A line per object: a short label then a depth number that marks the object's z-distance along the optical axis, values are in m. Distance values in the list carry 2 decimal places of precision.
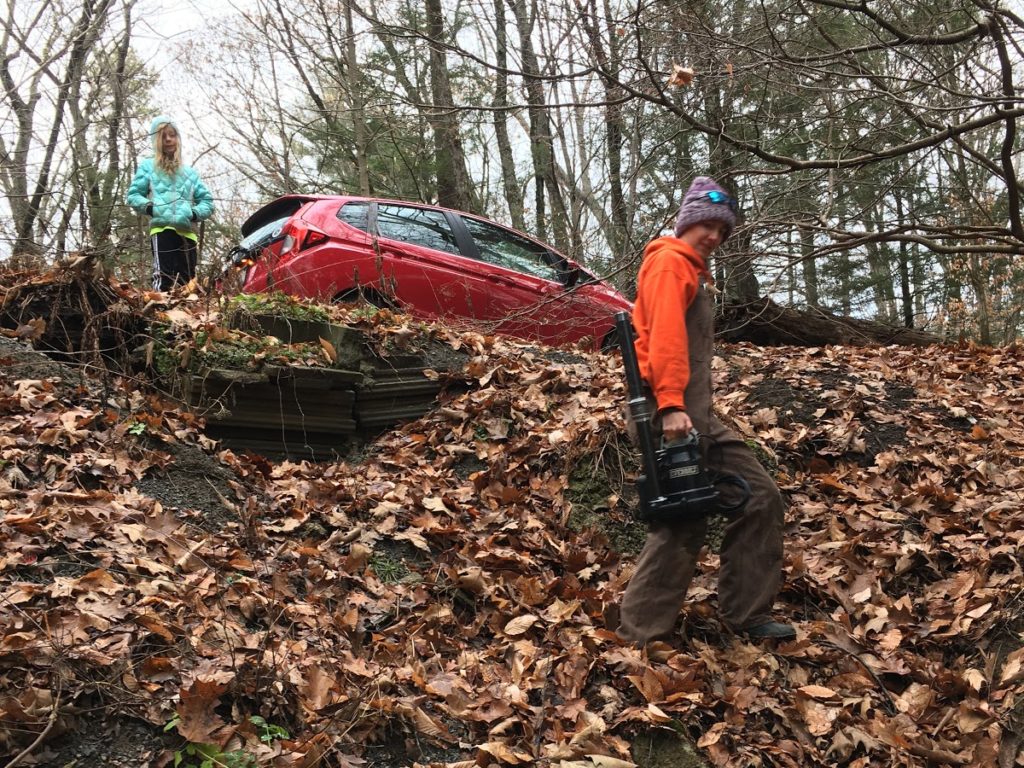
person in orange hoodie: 3.49
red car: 6.91
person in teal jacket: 6.83
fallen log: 10.16
